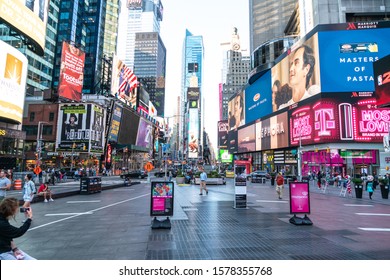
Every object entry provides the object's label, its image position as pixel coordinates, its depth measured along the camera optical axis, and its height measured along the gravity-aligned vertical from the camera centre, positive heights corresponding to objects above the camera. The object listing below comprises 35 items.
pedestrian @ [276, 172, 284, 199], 17.59 -1.34
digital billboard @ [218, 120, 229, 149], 155.38 +19.92
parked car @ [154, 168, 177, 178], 44.53 -1.82
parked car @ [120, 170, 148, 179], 44.12 -1.96
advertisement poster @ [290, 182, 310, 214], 9.59 -1.27
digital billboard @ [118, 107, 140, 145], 72.02 +11.01
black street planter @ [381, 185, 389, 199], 18.81 -1.87
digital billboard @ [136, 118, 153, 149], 85.94 +10.99
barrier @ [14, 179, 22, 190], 23.58 -2.10
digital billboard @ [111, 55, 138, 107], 66.00 +23.19
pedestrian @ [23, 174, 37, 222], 10.31 -1.16
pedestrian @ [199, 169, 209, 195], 18.66 -1.09
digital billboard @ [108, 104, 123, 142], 66.06 +11.00
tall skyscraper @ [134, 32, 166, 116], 194.01 +60.82
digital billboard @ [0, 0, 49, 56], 22.47 +14.25
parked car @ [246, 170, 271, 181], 40.61 -1.50
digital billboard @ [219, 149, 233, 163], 109.09 +4.14
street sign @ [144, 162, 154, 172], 23.92 -0.30
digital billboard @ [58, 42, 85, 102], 45.53 +17.44
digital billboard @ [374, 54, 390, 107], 21.61 +7.60
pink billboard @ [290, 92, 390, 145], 47.09 +8.93
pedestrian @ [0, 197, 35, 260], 3.91 -1.10
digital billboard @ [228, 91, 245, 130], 96.88 +22.33
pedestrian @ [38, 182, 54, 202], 15.84 -1.80
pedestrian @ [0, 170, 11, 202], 10.81 -0.98
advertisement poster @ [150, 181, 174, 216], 8.84 -1.25
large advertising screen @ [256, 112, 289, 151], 63.88 +9.19
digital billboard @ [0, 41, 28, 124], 28.50 +9.65
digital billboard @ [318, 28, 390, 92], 48.72 +21.75
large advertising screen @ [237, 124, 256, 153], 85.31 +9.53
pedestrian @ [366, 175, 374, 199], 18.47 -1.56
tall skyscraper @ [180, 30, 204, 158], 168.38 +33.96
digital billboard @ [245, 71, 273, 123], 74.81 +21.57
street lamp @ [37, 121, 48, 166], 29.49 +1.89
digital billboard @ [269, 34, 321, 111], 51.26 +20.77
